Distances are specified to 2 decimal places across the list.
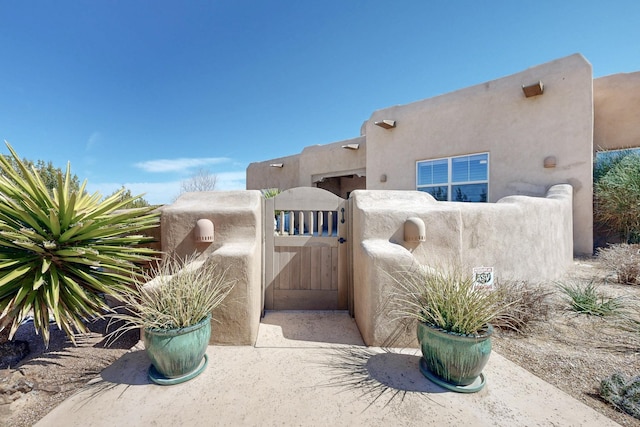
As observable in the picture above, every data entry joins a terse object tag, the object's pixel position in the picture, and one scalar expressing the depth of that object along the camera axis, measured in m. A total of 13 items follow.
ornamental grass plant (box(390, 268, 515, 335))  2.60
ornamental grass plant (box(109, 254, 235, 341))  2.67
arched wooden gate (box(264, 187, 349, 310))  4.73
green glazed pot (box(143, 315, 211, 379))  2.58
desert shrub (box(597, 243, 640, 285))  5.73
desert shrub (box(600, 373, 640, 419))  2.29
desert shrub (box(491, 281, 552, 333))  3.91
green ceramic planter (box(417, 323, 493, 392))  2.51
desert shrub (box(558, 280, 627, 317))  4.21
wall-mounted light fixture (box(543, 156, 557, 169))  7.79
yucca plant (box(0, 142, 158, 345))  2.85
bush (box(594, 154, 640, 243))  7.36
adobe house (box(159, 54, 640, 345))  3.81
